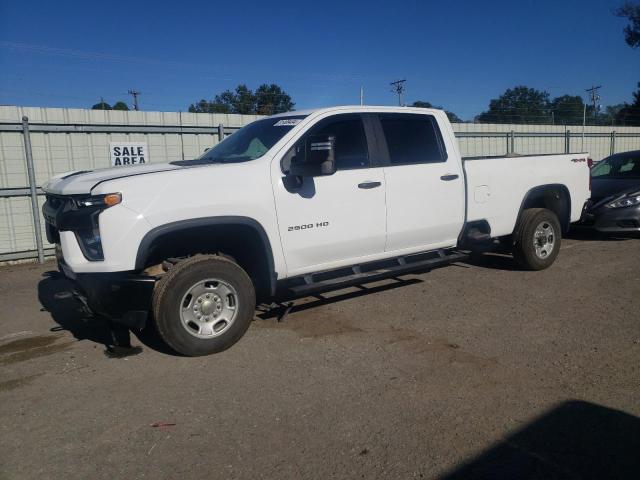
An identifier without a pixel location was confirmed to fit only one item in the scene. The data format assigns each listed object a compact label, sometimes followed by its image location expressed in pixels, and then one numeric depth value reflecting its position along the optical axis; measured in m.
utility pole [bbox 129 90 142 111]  40.59
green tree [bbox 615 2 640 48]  37.50
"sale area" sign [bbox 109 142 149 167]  9.79
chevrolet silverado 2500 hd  4.25
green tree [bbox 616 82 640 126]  45.13
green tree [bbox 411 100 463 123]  17.51
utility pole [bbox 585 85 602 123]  49.45
